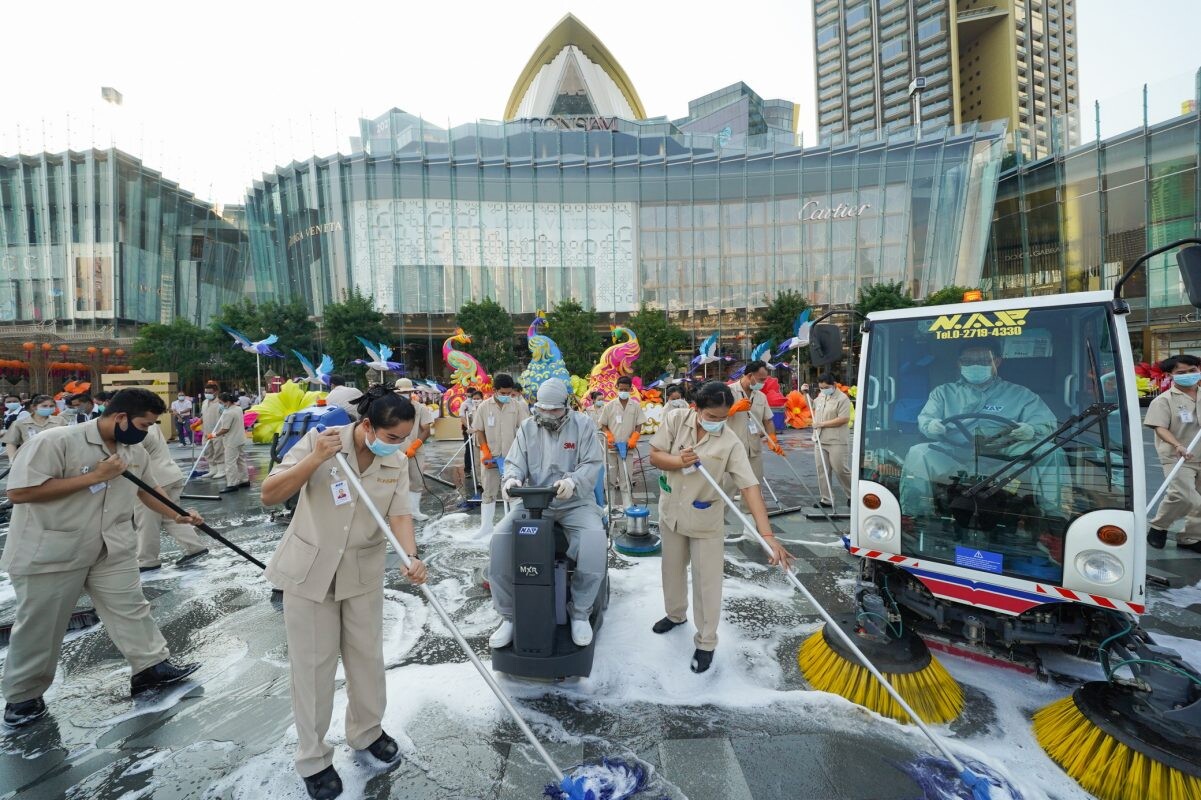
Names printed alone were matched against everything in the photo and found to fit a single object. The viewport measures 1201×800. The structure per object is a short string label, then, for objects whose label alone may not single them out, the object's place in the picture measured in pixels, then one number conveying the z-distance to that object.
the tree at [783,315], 29.19
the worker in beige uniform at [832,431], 7.34
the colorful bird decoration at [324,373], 9.80
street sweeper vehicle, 2.66
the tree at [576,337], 28.33
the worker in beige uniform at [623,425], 7.83
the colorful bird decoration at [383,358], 17.86
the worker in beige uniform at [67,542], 2.99
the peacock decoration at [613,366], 14.83
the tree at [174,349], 29.11
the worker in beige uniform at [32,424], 8.20
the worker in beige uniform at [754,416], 6.56
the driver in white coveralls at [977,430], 3.17
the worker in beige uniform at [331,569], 2.41
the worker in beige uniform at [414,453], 7.17
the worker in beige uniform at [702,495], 3.51
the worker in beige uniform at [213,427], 11.18
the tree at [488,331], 28.92
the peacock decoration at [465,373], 13.73
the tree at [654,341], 28.05
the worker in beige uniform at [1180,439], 5.46
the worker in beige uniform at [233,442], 9.80
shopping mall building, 33.66
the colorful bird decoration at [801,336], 9.41
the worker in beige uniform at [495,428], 6.78
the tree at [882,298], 26.75
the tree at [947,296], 25.66
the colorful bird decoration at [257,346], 13.27
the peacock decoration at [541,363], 15.07
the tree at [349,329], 28.98
